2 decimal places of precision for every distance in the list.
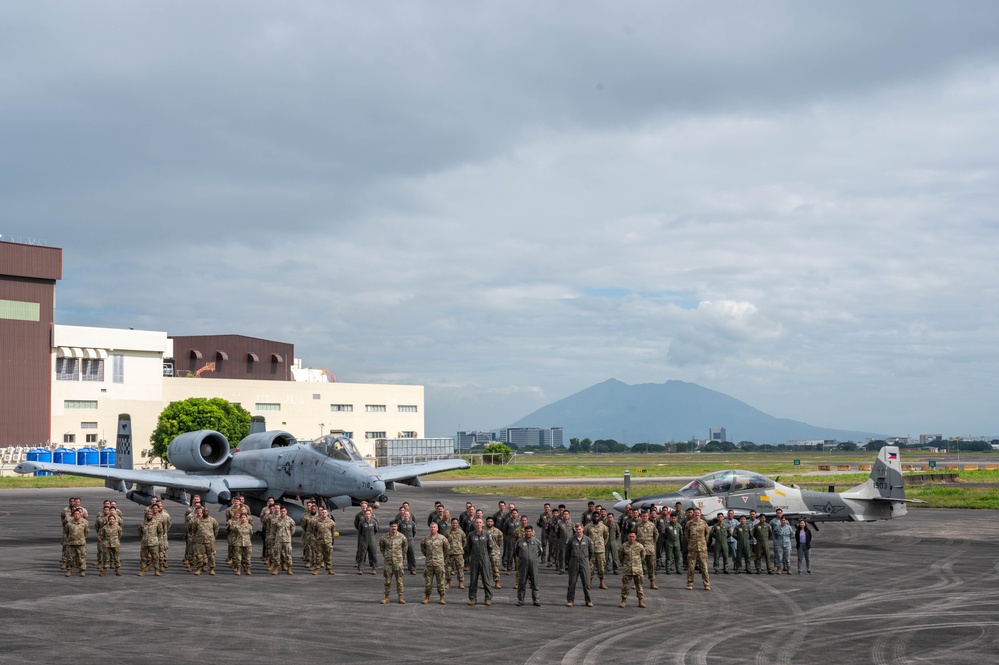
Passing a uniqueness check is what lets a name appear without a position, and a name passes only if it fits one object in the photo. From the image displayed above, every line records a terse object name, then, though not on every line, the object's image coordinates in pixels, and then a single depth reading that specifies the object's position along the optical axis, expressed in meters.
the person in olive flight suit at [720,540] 22.19
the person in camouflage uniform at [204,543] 21.36
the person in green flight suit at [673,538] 22.00
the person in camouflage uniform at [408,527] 20.09
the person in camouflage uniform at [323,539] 21.52
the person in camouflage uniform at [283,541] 21.29
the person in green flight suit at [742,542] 22.16
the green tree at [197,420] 80.88
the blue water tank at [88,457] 76.31
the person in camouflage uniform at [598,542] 19.05
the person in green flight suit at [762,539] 22.20
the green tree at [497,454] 102.25
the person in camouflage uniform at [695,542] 19.55
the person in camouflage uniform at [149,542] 21.19
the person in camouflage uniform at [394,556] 17.44
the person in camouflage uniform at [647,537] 19.06
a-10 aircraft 26.83
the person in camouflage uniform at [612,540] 21.39
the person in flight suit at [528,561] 17.09
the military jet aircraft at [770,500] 25.84
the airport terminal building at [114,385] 81.69
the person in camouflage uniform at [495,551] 20.52
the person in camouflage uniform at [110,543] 21.25
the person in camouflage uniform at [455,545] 18.38
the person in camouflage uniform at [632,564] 17.11
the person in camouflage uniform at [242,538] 21.25
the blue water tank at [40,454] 76.88
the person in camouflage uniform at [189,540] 21.58
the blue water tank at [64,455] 77.38
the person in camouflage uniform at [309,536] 21.41
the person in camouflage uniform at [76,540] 21.11
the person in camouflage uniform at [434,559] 17.48
